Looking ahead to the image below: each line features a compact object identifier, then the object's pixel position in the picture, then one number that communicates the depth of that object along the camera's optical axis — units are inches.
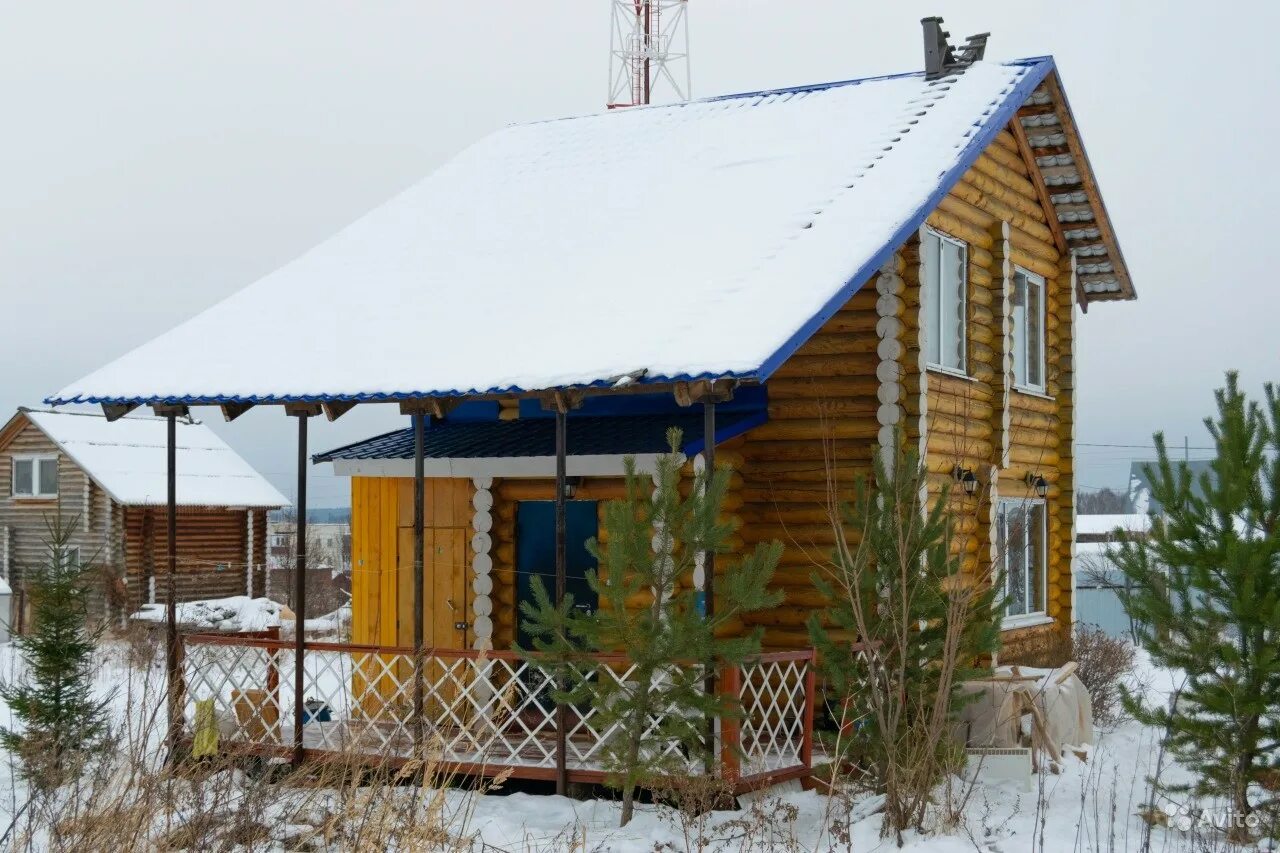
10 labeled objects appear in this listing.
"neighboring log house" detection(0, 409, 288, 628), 1331.2
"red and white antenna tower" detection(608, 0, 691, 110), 903.7
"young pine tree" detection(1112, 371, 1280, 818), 404.2
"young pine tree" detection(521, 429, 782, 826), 379.9
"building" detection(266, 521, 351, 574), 2064.5
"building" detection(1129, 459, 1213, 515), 2365.2
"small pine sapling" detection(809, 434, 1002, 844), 387.9
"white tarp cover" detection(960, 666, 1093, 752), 488.7
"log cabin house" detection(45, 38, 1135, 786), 441.7
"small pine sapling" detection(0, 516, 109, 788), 507.8
